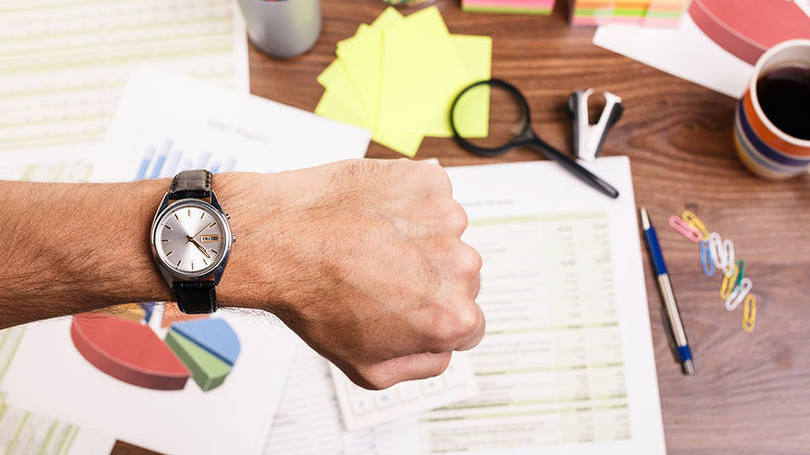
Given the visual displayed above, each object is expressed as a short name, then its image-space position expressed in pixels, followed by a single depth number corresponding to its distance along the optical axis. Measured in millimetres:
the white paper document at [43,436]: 897
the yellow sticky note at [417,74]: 971
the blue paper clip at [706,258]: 927
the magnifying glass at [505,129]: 940
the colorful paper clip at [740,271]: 925
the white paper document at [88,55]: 992
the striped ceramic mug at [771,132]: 837
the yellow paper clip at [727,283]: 923
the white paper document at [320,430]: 900
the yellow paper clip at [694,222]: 935
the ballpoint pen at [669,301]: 899
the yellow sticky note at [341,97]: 972
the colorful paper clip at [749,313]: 915
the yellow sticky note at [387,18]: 1005
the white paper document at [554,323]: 901
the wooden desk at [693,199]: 899
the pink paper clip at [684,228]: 934
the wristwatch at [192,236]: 730
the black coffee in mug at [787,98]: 867
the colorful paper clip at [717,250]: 928
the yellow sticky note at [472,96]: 967
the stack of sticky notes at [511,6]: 988
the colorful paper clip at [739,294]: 920
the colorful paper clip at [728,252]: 928
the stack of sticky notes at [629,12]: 965
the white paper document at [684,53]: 978
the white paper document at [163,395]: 896
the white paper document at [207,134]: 966
